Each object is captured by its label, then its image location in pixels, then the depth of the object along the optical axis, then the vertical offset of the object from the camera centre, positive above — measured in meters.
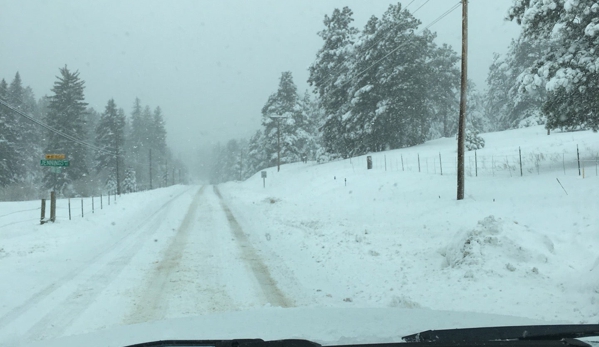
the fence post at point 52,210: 15.95 -0.64
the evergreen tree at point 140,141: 82.79 +10.73
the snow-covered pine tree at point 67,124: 45.22 +8.15
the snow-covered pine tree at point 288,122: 54.78 +8.69
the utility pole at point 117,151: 51.12 +5.51
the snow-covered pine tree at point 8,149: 43.56 +5.24
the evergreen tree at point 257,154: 68.63 +5.78
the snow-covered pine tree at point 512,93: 44.91 +11.46
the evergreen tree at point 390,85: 34.16 +8.34
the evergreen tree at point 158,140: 90.49 +11.40
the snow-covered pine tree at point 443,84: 41.91 +10.36
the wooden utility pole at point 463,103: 13.72 +2.58
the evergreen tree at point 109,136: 57.94 +8.14
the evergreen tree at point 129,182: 63.72 +1.46
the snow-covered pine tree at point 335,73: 39.19 +11.04
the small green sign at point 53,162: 17.14 +1.38
